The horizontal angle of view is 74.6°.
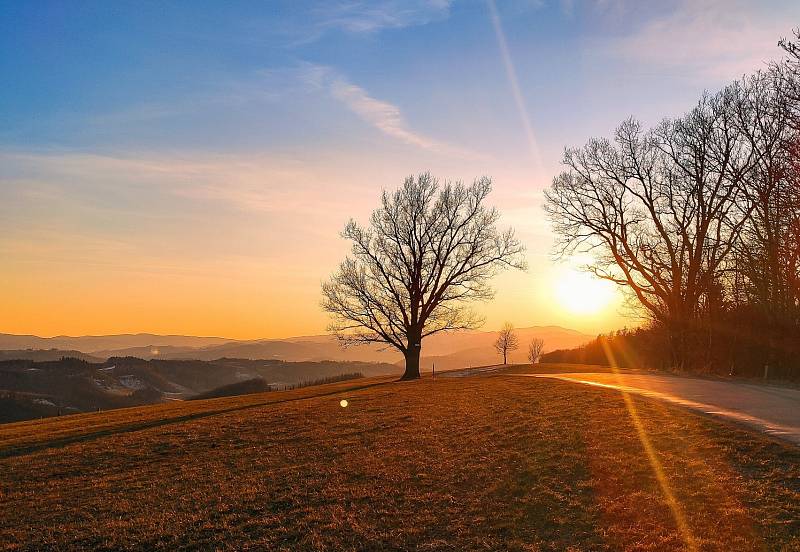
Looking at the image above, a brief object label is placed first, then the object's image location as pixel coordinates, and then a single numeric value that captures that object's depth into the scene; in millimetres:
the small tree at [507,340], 64875
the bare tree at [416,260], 41688
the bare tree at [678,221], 34625
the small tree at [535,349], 77250
